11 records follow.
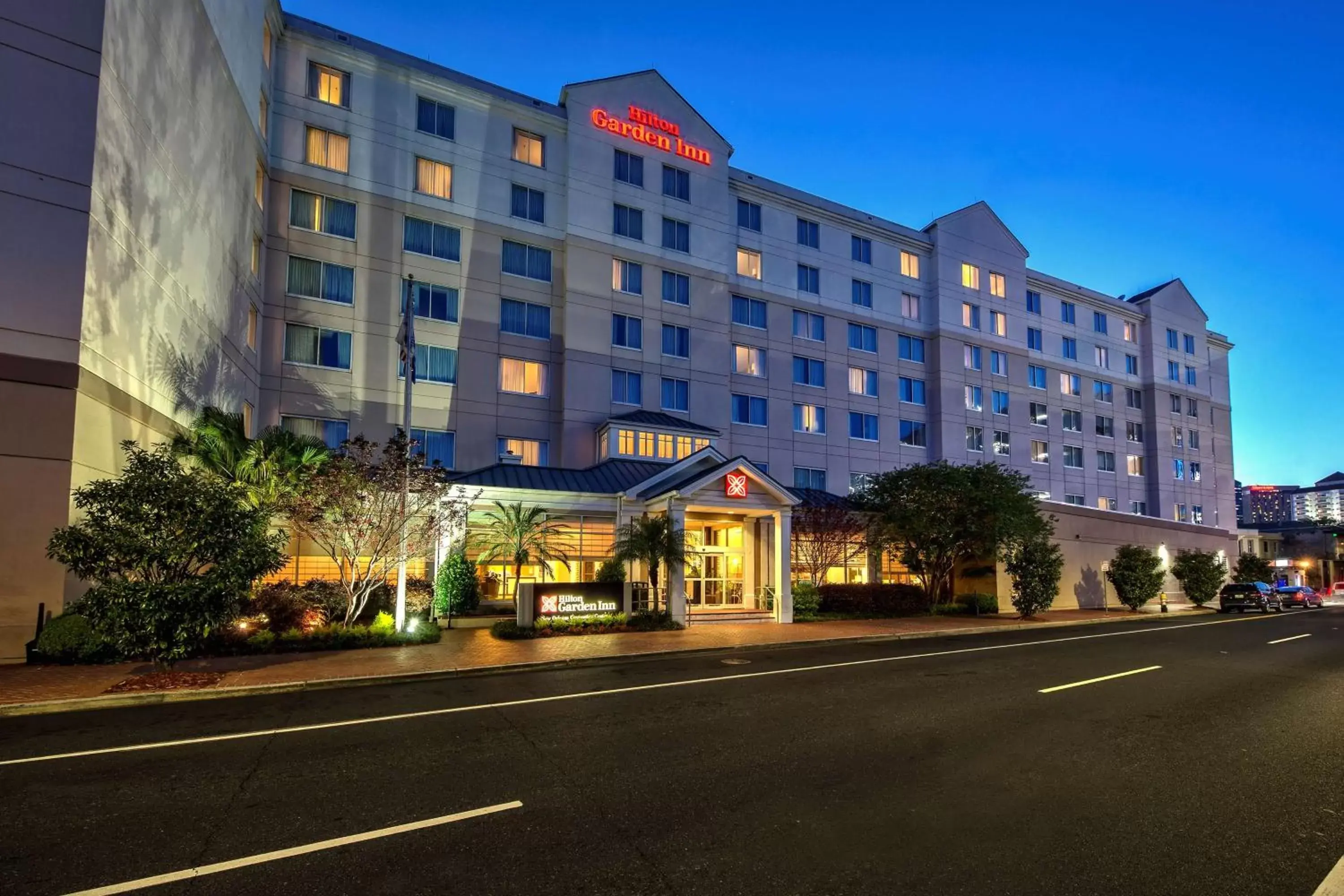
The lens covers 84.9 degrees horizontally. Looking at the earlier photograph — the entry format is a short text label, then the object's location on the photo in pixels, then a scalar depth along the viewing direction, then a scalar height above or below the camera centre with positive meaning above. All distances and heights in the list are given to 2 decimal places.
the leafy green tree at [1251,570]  47.91 -2.24
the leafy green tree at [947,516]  28.94 +0.69
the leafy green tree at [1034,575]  29.06 -1.64
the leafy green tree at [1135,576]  35.09 -1.97
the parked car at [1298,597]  43.41 -3.63
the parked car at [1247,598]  37.22 -3.16
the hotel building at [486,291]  15.22 +9.71
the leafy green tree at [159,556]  12.34 -0.51
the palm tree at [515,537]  23.98 -0.27
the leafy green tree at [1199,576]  39.50 -2.17
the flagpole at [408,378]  18.09 +3.83
